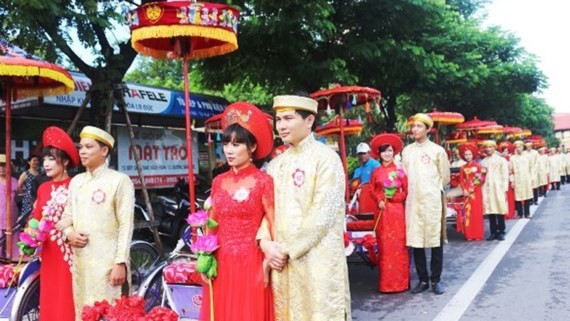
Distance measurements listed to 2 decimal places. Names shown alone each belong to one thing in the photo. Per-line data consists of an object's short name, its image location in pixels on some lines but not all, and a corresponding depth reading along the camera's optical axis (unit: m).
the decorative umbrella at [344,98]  7.71
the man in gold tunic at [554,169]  22.34
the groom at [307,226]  3.25
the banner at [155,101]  9.54
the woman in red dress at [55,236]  4.19
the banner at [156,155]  11.32
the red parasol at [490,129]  17.97
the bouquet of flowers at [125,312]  3.18
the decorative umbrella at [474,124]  18.22
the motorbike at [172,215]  9.63
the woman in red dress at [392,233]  6.01
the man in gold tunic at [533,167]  15.15
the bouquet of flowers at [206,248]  3.35
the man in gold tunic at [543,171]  18.48
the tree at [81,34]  6.44
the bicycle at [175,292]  4.22
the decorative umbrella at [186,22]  4.88
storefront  9.61
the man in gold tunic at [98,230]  4.01
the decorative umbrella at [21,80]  4.80
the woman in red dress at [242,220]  3.34
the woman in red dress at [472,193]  9.61
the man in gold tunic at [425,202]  5.95
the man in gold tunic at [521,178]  12.91
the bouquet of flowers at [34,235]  4.17
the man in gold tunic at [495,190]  9.74
